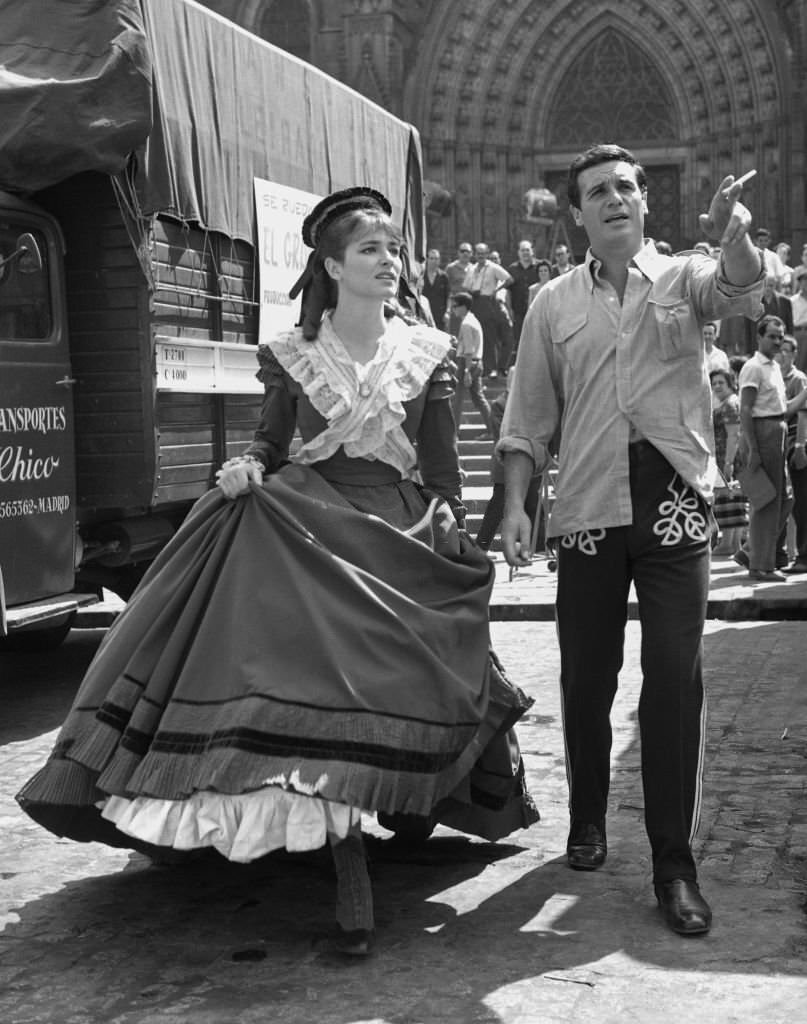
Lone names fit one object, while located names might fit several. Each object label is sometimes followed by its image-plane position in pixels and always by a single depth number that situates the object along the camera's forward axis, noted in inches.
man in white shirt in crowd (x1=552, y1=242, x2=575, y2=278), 852.0
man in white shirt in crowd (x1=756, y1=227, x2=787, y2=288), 773.3
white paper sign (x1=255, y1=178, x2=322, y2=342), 386.0
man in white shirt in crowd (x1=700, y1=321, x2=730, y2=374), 577.0
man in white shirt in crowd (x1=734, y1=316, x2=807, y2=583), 503.2
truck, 297.7
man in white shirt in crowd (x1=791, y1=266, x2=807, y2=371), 690.8
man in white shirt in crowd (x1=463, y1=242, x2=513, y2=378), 829.8
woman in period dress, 160.7
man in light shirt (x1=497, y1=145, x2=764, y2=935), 178.9
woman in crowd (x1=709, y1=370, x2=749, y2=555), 567.2
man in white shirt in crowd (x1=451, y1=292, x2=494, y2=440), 738.2
